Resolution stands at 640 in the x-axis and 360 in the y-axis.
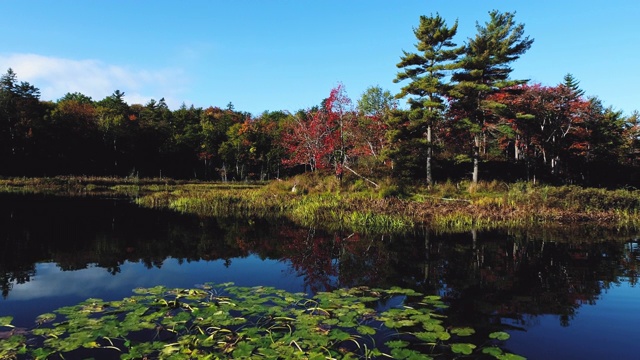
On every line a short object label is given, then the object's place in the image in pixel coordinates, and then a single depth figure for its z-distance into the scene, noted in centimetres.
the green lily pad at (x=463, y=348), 423
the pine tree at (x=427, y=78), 2494
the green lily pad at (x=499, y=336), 477
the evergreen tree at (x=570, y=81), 4498
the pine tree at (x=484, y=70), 2525
